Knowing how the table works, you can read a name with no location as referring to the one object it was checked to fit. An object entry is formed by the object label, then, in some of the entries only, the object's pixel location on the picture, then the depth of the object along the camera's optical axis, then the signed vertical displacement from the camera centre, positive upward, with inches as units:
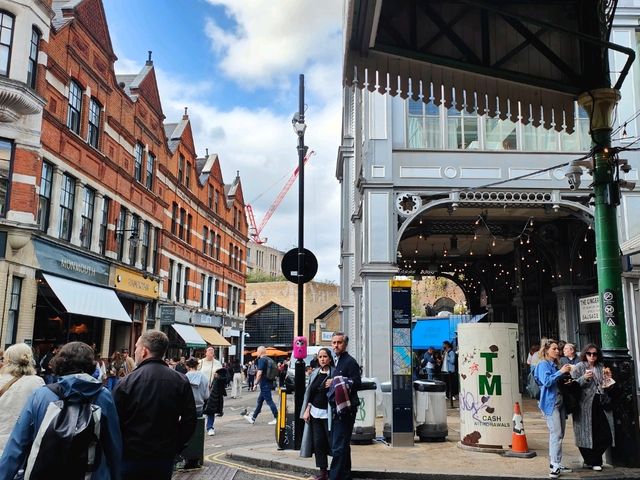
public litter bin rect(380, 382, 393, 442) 404.5 -41.0
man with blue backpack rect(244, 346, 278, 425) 573.3 -27.0
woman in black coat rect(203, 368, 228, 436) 501.0 -39.1
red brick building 681.6 +216.1
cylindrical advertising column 373.7 -20.3
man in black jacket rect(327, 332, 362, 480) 277.1 -35.2
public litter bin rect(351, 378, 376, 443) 404.8 -44.5
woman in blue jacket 303.9 -23.7
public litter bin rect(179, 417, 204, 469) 334.3 -55.6
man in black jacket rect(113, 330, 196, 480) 170.2 -19.6
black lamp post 384.8 +65.9
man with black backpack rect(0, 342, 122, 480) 138.3 -19.2
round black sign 432.5 +58.5
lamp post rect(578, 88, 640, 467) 310.7 +39.1
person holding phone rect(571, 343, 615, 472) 310.3 -33.4
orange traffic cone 358.0 -51.1
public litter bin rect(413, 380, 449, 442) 417.1 -40.9
